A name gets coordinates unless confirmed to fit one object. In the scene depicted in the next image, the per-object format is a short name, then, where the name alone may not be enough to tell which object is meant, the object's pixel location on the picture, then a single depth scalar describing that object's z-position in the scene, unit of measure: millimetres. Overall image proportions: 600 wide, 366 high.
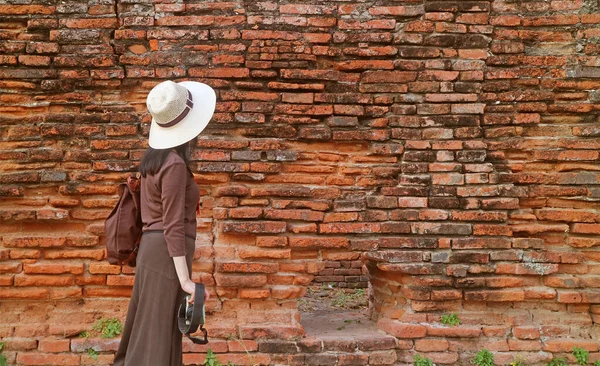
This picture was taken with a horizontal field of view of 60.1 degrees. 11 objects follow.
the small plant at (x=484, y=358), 3663
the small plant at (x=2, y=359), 3562
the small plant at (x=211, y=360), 3580
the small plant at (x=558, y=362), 3703
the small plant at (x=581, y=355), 3678
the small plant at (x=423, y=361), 3672
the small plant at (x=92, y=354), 3609
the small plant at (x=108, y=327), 3648
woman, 2629
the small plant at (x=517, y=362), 3693
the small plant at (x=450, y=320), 3729
